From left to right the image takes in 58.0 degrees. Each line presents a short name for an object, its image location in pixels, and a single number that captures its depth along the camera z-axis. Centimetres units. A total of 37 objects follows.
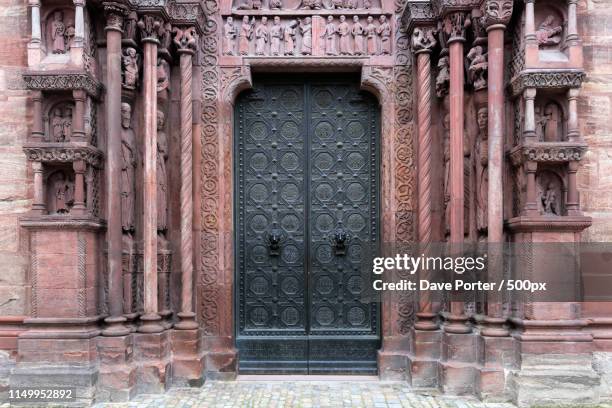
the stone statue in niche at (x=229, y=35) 700
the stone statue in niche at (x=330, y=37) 696
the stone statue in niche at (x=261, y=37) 697
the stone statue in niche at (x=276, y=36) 698
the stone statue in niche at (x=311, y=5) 701
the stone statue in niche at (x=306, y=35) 695
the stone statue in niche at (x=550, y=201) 596
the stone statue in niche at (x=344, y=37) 696
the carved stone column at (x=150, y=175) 630
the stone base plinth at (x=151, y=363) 617
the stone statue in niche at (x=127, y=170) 635
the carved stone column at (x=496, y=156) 599
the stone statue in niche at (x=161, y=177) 656
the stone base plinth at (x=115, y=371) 589
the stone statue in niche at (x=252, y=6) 705
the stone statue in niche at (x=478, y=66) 621
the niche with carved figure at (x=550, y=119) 601
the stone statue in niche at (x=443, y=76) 655
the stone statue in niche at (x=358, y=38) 697
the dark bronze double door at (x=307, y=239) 709
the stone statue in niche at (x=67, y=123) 611
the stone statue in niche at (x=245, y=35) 698
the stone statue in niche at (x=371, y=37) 698
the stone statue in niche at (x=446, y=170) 658
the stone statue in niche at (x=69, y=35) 620
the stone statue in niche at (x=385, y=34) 699
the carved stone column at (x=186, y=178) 662
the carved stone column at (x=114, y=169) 609
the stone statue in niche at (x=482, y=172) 626
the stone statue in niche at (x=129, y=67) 635
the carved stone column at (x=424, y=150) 663
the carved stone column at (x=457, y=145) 632
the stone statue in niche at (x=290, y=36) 696
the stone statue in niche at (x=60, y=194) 609
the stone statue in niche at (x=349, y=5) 704
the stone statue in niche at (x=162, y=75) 657
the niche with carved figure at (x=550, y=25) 607
